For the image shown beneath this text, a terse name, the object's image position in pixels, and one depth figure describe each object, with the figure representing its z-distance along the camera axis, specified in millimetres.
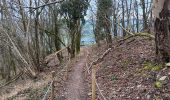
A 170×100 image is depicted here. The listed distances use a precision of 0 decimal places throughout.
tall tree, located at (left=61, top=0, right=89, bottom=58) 13183
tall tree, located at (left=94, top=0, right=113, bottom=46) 13977
